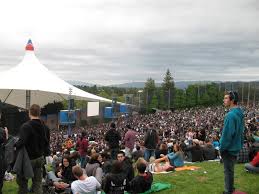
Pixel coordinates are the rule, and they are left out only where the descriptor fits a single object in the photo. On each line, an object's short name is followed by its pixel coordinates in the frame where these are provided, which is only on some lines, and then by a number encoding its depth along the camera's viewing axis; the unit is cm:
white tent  1939
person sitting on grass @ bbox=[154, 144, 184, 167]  996
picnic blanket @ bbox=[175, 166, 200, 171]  920
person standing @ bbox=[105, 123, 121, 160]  1059
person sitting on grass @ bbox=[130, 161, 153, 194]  627
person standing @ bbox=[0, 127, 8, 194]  549
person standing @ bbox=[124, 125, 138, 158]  1140
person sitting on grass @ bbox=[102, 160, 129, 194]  562
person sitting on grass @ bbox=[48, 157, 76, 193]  707
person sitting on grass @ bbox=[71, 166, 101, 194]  558
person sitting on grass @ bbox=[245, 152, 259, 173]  750
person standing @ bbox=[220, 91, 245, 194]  512
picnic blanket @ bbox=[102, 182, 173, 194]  667
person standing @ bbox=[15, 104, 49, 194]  525
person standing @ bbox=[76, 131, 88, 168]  1075
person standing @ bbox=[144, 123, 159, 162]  1119
